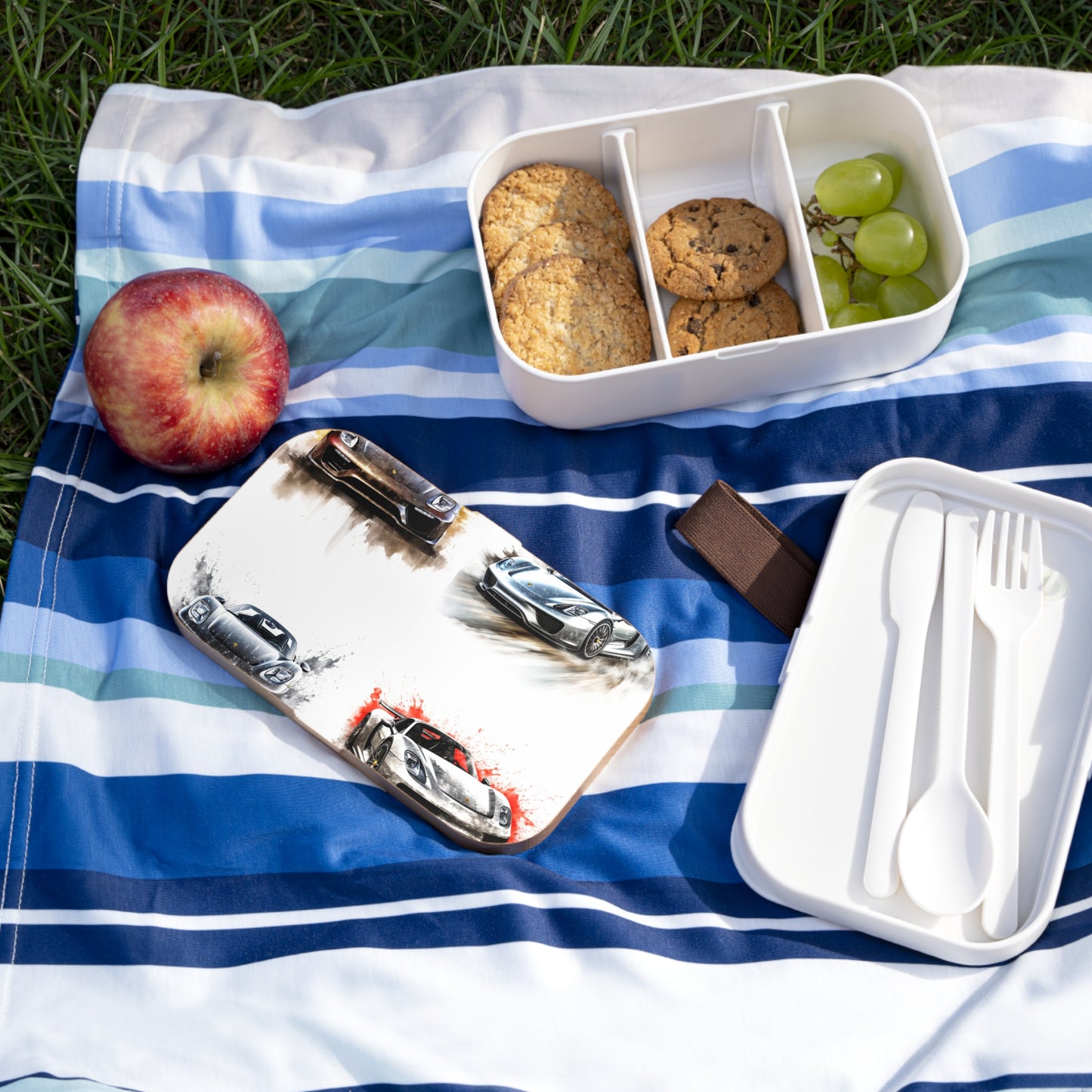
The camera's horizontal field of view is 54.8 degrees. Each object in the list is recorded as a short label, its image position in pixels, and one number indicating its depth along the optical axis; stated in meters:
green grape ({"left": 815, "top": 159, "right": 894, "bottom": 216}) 0.94
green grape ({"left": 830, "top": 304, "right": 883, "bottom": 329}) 0.96
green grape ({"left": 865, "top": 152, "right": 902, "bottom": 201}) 0.97
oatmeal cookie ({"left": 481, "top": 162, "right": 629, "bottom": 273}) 0.97
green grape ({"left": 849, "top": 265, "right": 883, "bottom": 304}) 0.98
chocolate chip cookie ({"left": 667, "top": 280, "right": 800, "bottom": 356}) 0.94
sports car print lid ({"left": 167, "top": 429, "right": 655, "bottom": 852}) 0.88
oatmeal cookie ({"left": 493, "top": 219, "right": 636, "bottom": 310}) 0.95
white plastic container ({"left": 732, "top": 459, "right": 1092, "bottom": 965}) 0.82
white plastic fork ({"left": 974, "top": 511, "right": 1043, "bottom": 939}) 0.82
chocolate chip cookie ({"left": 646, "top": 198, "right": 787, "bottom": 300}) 0.94
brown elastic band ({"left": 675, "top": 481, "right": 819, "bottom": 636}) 0.92
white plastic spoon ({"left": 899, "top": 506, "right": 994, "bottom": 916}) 0.81
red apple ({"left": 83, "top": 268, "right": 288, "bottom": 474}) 0.91
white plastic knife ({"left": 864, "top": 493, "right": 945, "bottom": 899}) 0.82
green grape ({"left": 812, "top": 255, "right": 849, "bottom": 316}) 0.97
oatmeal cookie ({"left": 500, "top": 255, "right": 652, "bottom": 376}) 0.93
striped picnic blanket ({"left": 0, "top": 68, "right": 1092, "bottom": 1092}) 0.83
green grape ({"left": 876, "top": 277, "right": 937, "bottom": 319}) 0.95
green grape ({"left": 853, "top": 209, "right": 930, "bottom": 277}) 0.92
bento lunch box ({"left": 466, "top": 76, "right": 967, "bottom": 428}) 0.91
